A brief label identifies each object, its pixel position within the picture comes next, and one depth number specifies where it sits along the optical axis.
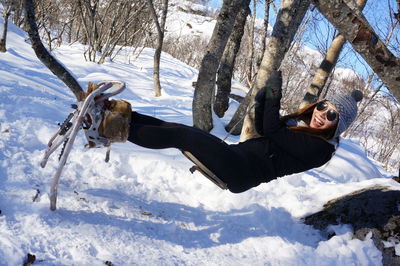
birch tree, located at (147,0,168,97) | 7.57
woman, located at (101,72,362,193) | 2.27
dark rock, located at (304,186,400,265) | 2.60
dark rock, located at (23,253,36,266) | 1.56
